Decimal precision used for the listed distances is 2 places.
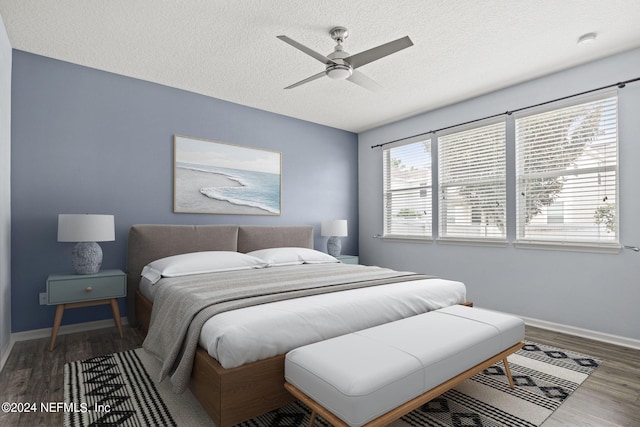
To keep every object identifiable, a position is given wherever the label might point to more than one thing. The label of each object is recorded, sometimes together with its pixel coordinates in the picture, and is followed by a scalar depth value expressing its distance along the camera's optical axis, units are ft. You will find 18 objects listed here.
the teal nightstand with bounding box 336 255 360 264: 15.20
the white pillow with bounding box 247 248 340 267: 12.01
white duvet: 5.41
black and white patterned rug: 5.81
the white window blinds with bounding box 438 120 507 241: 12.42
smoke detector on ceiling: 8.75
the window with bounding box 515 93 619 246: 9.93
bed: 5.25
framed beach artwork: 12.43
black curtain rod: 9.53
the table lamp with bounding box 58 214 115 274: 9.15
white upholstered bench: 4.46
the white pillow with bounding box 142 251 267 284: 9.66
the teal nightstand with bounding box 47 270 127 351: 8.96
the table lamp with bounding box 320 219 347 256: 15.37
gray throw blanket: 6.15
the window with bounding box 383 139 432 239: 14.98
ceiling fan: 7.34
